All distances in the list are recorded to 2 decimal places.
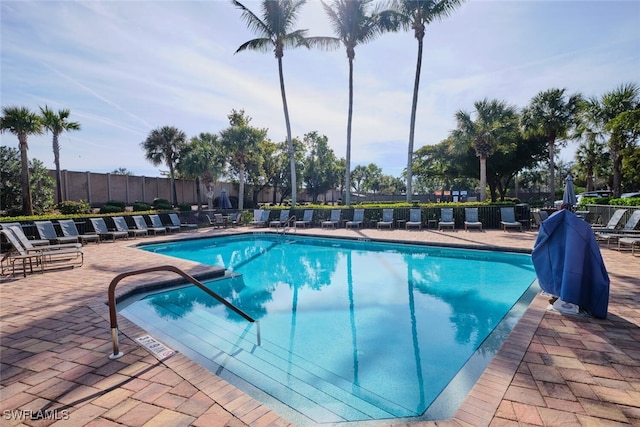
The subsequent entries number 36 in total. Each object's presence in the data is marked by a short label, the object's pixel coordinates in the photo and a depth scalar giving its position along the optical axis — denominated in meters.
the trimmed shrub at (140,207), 20.56
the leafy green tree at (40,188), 17.12
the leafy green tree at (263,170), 26.85
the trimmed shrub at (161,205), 21.77
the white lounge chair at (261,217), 17.22
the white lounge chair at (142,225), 13.91
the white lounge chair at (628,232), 7.92
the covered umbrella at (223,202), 19.86
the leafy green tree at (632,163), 16.81
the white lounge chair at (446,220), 13.42
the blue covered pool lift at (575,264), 3.55
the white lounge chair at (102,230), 12.33
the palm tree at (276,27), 17.22
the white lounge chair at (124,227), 13.17
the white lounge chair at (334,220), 15.82
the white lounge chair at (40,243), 8.58
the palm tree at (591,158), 27.27
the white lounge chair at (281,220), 15.84
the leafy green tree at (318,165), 32.48
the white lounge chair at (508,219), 12.48
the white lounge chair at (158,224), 14.64
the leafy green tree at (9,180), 16.73
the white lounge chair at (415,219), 14.07
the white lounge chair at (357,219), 15.18
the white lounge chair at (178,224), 15.51
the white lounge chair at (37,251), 6.59
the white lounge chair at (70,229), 11.02
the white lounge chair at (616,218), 9.38
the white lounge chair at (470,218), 13.28
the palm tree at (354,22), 16.69
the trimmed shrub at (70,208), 16.30
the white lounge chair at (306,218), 16.45
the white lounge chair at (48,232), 10.02
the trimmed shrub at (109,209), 18.34
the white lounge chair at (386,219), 14.54
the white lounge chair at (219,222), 17.53
